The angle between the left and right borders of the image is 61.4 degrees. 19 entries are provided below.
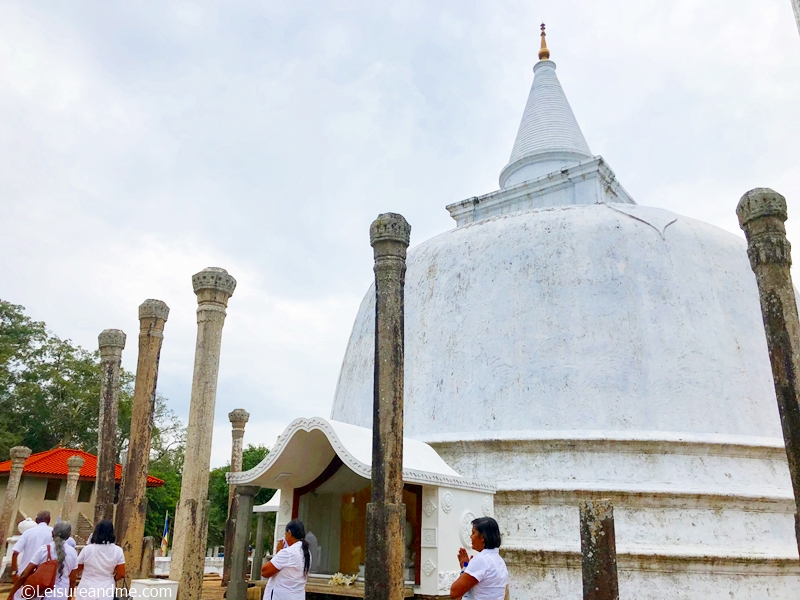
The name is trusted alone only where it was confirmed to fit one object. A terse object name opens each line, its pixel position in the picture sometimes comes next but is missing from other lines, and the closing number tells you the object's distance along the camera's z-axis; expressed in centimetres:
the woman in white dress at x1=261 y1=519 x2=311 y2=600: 580
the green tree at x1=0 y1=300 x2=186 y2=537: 3469
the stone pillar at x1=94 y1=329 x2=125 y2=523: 1041
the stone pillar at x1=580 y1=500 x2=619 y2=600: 628
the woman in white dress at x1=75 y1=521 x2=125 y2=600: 608
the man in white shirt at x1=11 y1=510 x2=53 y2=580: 777
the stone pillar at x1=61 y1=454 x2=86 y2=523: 1902
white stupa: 1023
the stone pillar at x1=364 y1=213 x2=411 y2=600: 693
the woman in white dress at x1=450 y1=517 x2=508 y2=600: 456
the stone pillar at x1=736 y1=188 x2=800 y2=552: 676
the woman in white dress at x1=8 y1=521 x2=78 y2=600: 657
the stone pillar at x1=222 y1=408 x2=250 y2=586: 1697
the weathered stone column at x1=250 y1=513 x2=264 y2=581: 1131
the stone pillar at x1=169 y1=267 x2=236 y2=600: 808
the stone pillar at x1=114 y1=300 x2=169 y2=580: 928
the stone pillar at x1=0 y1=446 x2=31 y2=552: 1723
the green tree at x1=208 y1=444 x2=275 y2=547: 3459
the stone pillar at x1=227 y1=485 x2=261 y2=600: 962
